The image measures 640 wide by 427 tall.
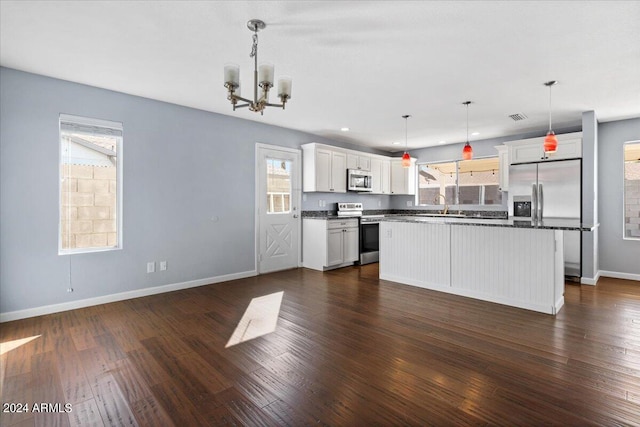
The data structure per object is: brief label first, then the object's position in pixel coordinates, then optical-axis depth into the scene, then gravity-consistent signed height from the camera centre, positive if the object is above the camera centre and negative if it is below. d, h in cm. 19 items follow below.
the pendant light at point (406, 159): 481 +86
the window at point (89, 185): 357 +36
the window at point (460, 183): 662 +73
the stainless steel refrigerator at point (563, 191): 496 +39
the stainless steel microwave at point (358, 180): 662 +74
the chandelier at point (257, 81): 234 +102
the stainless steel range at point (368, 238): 631 -47
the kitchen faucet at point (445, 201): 704 +32
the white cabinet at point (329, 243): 568 -52
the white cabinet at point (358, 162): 668 +116
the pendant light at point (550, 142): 348 +80
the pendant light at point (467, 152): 406 +81
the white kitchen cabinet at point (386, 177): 746 +90
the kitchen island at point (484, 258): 342 -54
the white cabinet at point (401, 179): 762 +87
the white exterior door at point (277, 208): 539 +13
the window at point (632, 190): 504 +40
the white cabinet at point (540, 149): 504 +111
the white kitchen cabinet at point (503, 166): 601 +94
